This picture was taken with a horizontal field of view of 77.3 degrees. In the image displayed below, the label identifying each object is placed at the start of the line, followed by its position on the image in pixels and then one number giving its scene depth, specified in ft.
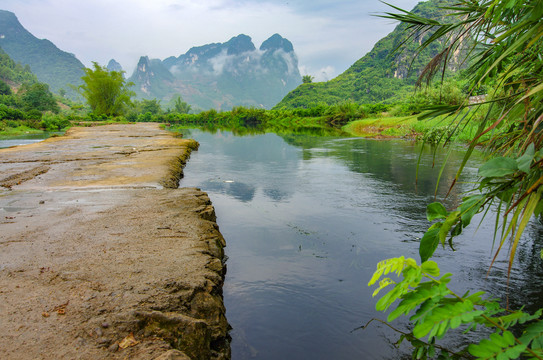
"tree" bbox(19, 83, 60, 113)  182.95
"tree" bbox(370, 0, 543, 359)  4.16
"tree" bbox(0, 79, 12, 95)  216.54
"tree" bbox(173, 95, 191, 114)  293.23
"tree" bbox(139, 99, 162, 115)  282.36
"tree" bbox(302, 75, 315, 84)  338.79
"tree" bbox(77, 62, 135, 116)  165.07
